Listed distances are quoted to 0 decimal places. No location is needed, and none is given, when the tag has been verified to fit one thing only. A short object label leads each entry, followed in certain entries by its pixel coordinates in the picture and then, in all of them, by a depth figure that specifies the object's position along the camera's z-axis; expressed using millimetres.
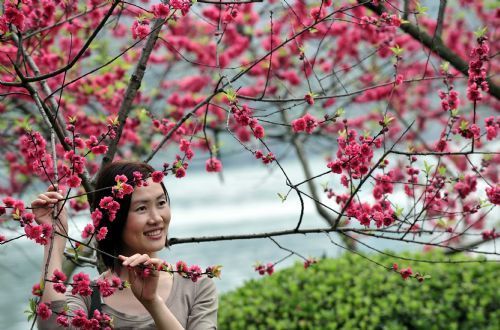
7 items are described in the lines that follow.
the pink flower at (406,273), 5382
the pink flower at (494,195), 5674
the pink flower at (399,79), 5737
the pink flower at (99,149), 4824
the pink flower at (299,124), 5401
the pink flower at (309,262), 6114
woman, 4792
